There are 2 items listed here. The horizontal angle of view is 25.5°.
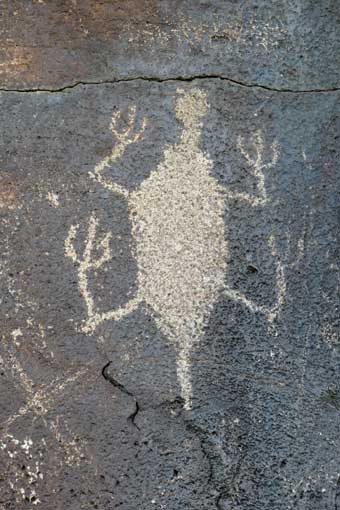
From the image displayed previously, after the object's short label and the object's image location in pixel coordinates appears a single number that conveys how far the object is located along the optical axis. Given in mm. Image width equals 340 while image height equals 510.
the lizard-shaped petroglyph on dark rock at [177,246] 2123
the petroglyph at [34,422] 2094
